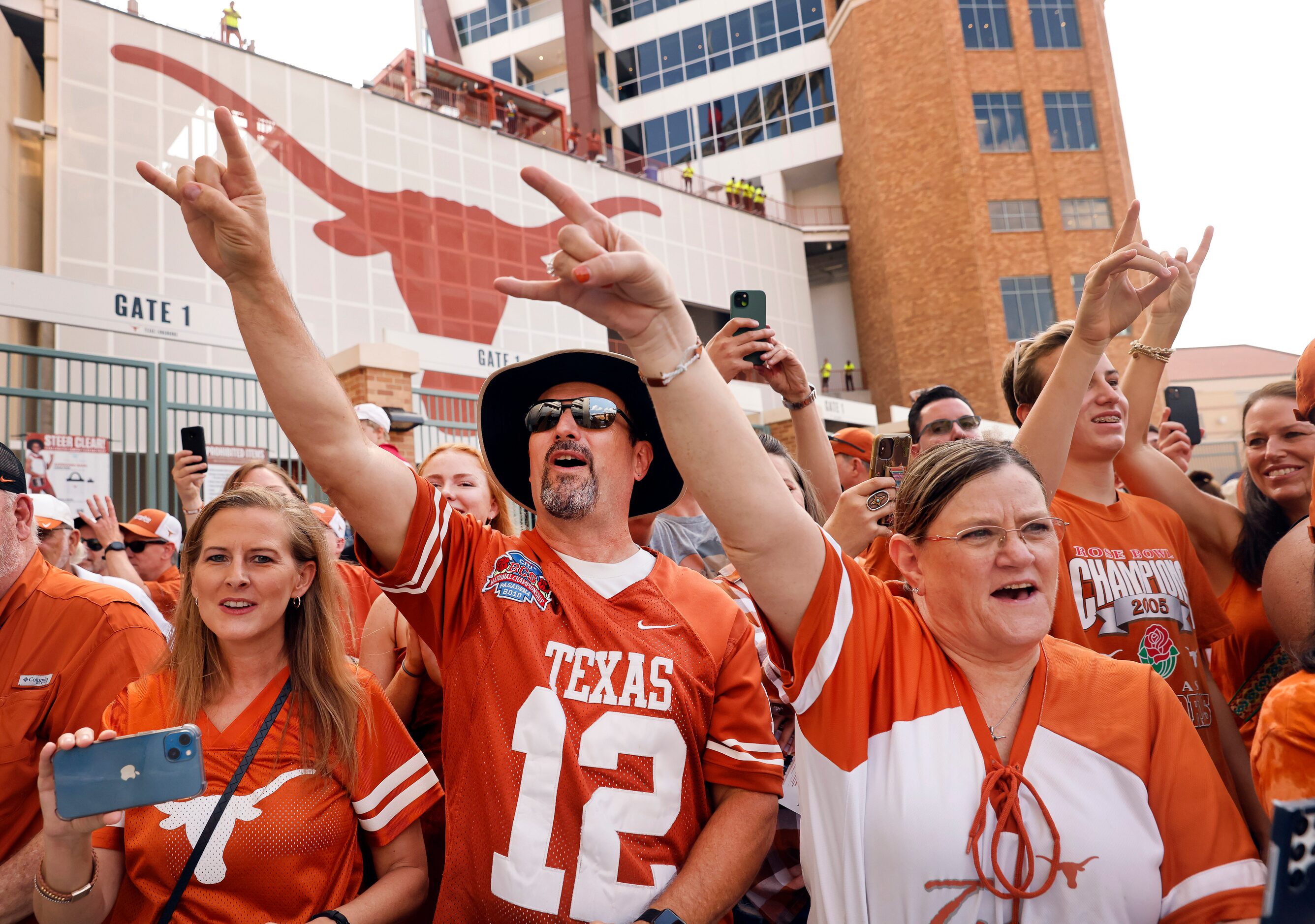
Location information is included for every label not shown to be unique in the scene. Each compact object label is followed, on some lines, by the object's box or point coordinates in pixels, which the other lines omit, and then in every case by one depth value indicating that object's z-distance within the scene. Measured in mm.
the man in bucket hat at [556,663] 1962
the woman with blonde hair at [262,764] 2150
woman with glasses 1634
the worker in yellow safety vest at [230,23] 18656
